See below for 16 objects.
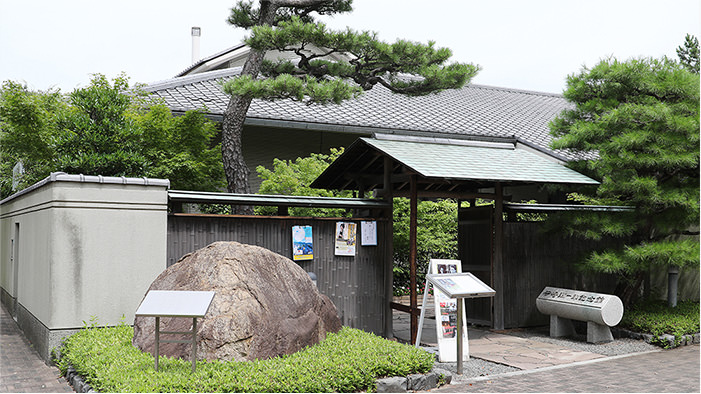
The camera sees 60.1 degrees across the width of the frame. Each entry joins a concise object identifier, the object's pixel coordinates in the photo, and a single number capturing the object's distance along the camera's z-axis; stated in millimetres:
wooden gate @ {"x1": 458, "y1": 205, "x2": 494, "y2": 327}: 11289
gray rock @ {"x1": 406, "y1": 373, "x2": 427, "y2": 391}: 6941
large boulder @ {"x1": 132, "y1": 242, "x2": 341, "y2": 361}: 6777
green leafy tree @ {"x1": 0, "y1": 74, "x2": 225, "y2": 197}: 10055
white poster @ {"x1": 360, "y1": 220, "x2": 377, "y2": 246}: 9758
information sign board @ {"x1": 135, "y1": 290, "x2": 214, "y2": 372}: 6023
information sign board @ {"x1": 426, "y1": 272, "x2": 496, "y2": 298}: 7797
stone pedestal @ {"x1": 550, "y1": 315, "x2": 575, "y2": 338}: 10641
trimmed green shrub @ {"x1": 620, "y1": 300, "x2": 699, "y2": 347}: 10148
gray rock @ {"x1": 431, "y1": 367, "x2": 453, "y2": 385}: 7230
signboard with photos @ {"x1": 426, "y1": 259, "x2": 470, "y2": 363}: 8641
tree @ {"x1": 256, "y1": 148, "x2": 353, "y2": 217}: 13502
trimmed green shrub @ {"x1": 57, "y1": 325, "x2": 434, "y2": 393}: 6027
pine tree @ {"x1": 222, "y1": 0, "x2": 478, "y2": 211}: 10523
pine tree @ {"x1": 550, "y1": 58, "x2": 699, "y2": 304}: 10375
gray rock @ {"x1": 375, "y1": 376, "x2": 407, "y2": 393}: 6754
